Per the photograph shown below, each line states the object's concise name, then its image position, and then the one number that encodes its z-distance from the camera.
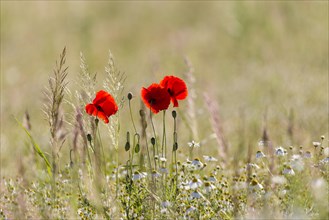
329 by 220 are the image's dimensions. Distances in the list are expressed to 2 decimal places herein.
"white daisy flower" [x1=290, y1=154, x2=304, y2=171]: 6.09
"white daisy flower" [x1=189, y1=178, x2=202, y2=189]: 5.71
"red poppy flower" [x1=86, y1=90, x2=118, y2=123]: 6.42
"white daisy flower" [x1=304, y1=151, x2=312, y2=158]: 6.69
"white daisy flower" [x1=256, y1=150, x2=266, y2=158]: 6.76
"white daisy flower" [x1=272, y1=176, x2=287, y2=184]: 5.91
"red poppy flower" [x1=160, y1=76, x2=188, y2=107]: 6.71
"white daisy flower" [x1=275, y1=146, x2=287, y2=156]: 6.78
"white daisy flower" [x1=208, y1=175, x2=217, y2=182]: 6.43
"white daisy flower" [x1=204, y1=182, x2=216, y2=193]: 6.02
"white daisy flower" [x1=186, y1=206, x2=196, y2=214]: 5.94
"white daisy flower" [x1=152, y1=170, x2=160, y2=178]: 6.46
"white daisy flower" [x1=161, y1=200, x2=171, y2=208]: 6.02
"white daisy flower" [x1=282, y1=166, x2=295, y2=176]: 6.37
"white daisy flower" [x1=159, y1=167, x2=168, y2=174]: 6.57
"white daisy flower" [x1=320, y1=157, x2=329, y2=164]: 6.45
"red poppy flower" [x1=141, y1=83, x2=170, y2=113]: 6.50
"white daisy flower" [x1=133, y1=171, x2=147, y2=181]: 6.33
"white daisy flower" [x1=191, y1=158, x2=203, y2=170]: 6.52
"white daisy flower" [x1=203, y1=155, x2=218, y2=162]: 6.94
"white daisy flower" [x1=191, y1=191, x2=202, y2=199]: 5.83
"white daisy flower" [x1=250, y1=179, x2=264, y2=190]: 6.12
